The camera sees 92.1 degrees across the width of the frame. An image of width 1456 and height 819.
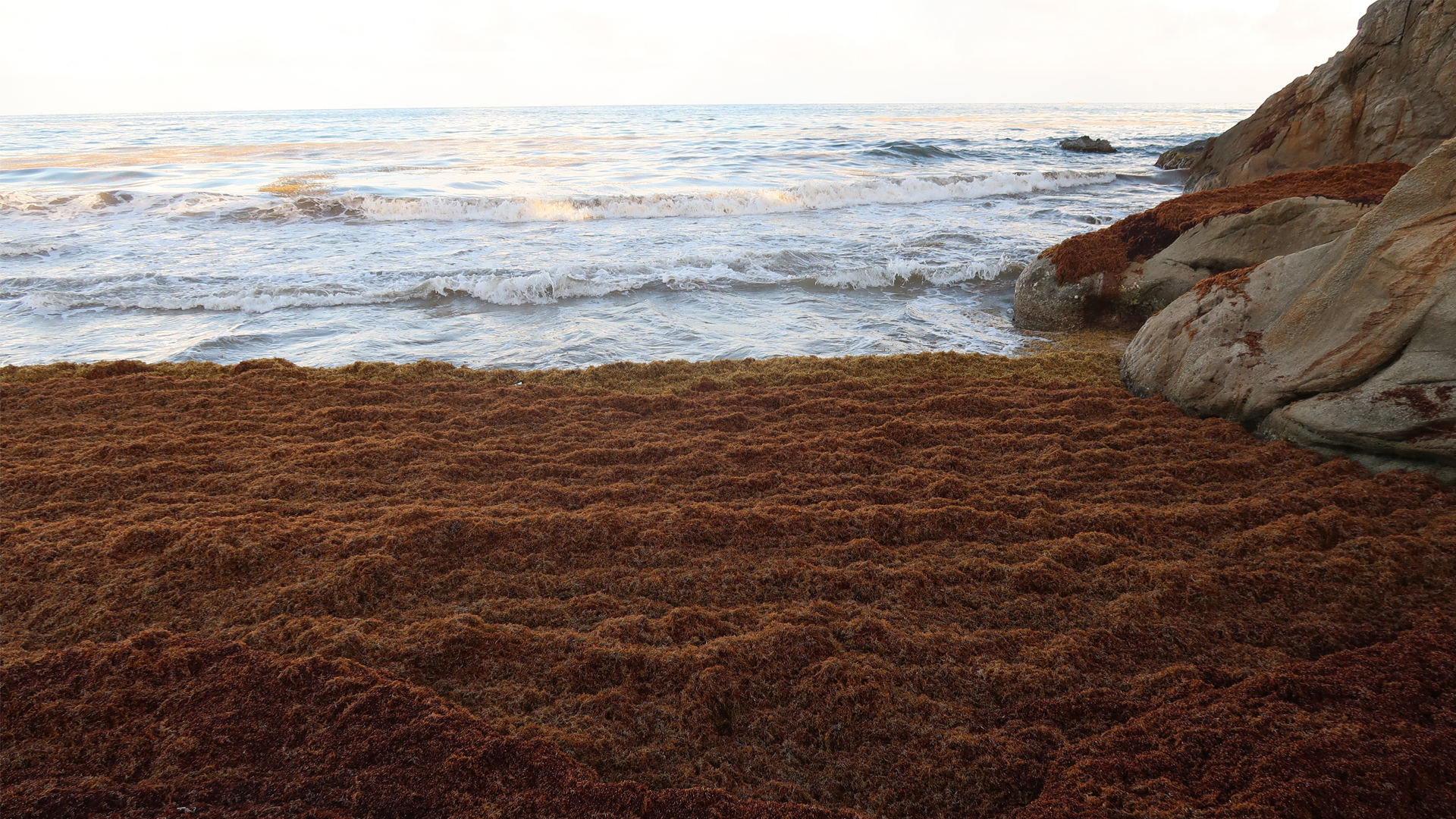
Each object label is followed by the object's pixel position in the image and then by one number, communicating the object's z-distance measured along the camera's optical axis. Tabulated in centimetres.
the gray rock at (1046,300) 662
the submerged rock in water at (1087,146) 2783
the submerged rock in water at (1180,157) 2192
